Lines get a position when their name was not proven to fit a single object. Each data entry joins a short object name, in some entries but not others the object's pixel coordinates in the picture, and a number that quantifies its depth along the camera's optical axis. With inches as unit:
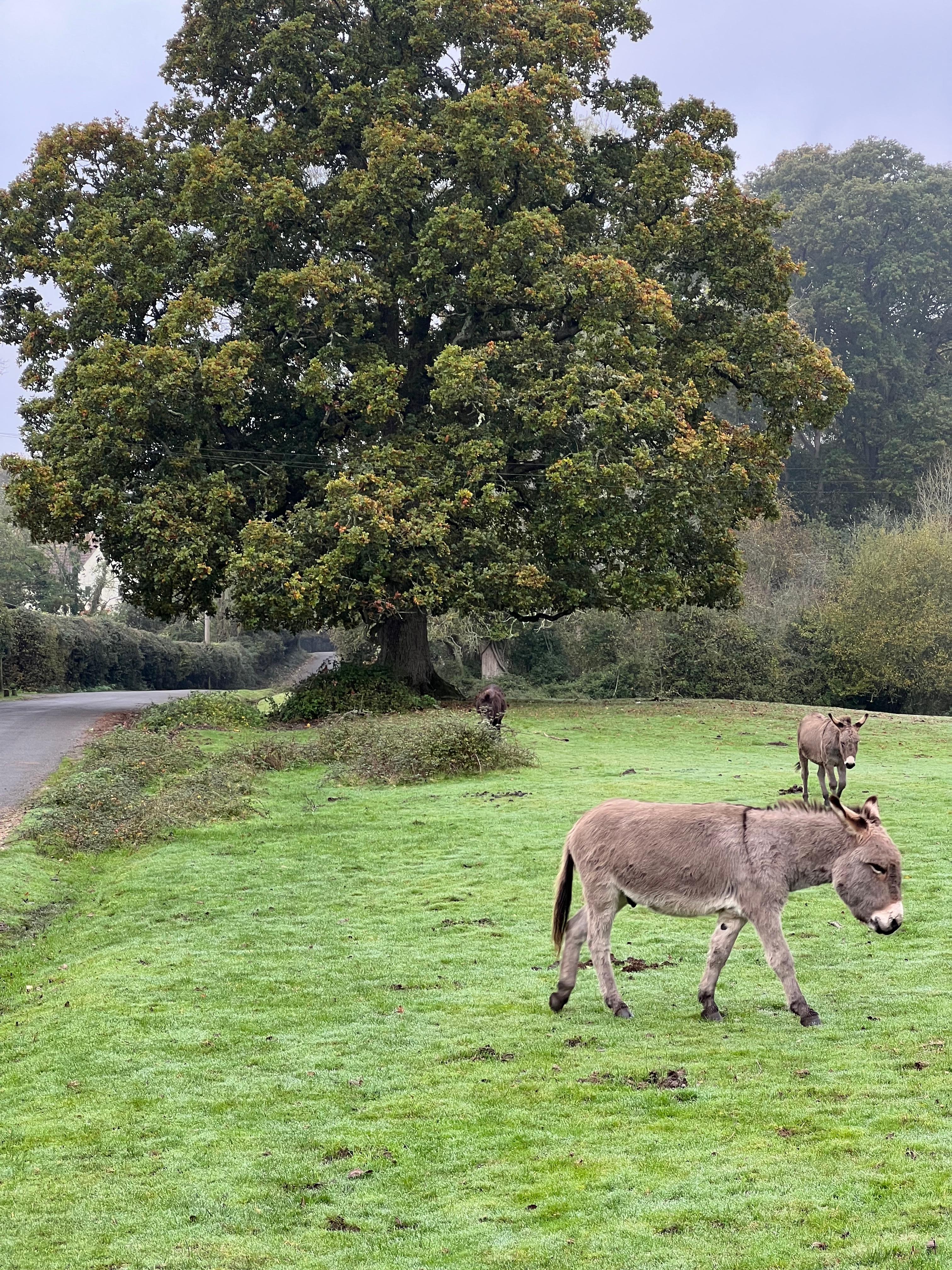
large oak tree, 1278.3
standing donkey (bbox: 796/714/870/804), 773.9
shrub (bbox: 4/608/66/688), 2038.6
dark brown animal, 1104.2
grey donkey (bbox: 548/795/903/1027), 335.6
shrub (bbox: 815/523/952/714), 1879.9
